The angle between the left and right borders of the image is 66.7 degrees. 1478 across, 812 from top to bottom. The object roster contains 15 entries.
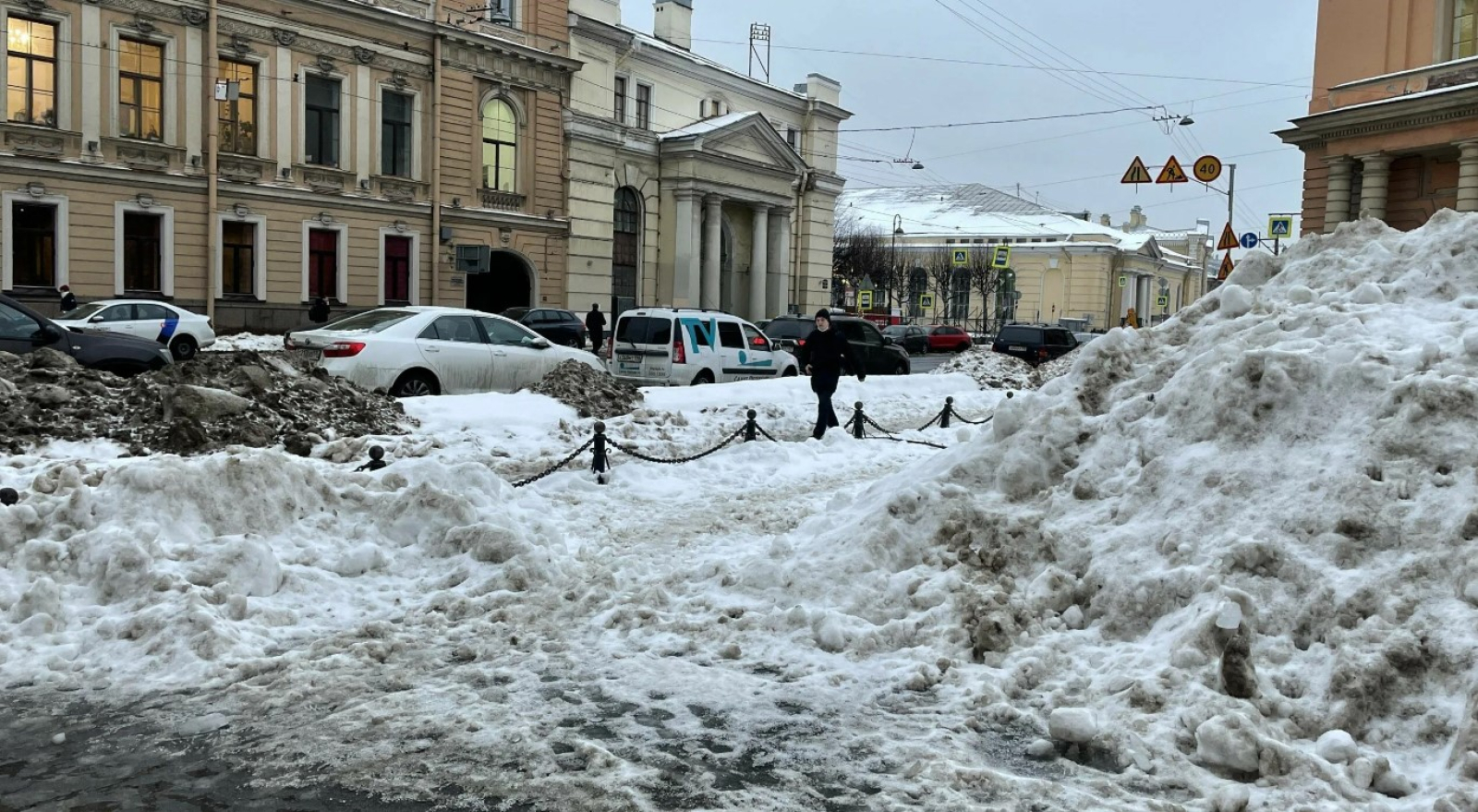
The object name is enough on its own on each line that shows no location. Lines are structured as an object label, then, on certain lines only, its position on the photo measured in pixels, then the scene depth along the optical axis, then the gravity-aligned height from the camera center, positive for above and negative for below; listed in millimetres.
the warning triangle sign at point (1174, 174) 22609 +3399
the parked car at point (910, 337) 43219 -180
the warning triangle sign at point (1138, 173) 23641 +3541
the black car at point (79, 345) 12508 -464
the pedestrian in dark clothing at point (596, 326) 27781 -96
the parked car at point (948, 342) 47562 -296
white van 18906 -405
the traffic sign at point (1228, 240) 26391 +2458
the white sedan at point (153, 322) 22641 -326
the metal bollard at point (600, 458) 10578 -1291
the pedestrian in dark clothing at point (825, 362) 13906 -397
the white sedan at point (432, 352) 14078 -461
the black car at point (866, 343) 27609 -310
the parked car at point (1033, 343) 34594 -180
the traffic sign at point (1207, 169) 23469 +3651
